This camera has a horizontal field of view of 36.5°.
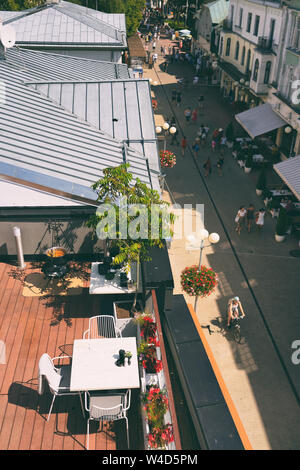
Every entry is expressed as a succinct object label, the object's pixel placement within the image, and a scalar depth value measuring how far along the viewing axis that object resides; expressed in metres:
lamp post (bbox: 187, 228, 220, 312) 14.63
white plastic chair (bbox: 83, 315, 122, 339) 11.51
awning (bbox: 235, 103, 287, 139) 31.19
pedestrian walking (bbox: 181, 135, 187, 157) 33.11
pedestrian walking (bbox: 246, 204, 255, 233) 23.38
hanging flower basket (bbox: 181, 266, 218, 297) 14.96
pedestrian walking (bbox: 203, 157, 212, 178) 29.88
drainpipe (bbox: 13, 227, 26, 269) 12.82
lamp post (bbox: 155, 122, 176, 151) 28.58
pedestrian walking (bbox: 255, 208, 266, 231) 23.19
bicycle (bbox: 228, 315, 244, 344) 16.91
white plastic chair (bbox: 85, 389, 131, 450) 8.97
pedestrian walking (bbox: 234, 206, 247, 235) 23.23
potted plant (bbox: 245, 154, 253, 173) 30.67
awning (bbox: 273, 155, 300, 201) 23.62
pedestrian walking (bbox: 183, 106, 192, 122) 39.81
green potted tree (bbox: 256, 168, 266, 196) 27.30
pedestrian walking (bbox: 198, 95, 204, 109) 42.49
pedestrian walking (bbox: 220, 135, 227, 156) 33.75
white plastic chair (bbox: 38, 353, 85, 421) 9.05
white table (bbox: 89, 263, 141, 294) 11.91
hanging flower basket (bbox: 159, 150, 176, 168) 26.84
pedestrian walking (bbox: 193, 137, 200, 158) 33.00
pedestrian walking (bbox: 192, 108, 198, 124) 39.38
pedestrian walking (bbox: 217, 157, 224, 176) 30.33
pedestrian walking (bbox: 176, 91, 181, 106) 44.11
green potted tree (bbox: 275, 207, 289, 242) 22.56
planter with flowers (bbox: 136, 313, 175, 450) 8.67
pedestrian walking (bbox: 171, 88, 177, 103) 45.28
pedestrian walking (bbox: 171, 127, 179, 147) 35.34
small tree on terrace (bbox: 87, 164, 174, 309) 11.12
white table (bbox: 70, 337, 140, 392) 9.08
